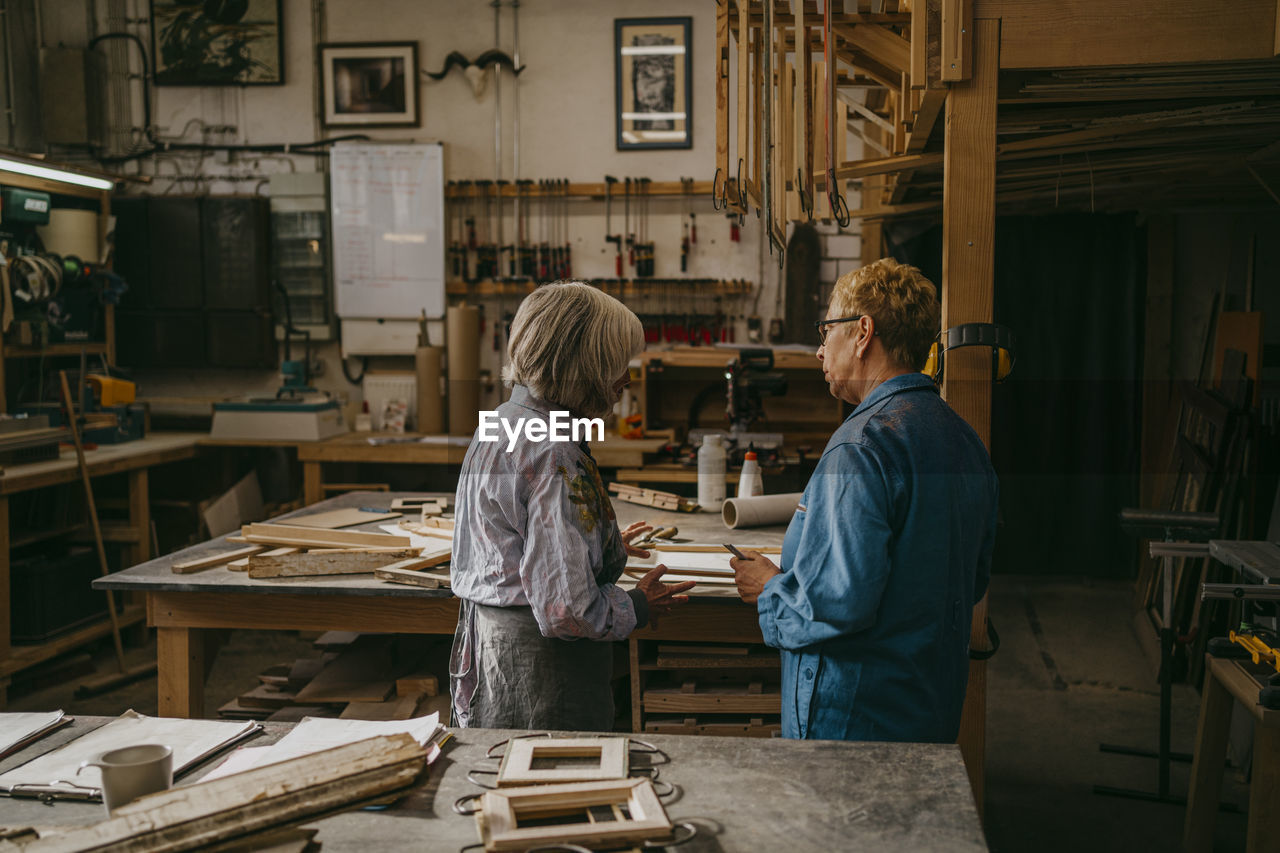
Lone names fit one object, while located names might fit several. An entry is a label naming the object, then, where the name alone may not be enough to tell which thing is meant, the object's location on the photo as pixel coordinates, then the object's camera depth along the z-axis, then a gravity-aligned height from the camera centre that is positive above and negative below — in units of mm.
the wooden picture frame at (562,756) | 1443 -669
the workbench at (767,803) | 1335 -700
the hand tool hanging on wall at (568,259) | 5891 +354
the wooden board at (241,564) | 2701 -665
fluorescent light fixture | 4364 +698
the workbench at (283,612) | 2572 -768
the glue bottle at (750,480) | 3309 -541
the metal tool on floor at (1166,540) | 3088 -722
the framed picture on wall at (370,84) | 5934 +1410
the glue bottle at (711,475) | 3396 -544
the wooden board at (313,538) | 2881 -638
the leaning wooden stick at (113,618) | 4273 -1376
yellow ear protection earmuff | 2076 -56
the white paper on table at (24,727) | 1658 -699
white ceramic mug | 1291 -591
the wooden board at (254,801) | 1225 -632
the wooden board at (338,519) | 3168 -650
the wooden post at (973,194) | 2043 +254
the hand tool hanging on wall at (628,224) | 5832 +558
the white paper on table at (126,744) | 1514 -700
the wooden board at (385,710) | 2881 -1140
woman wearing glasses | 1682 -398
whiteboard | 5836 +579
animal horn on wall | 5844 +1499
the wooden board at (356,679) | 2973 -1111
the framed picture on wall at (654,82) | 5758 +1373
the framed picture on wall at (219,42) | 5965 +1678
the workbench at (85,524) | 4012 -837
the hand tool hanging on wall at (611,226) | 5814 +547
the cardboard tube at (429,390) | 5570 -396
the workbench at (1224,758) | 2369 -1158
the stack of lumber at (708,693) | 2934 -1120
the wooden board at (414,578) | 2529 -665
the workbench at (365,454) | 5137 -694
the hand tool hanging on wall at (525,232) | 5875 +520
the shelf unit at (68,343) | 4648 -89
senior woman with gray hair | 1853 -426
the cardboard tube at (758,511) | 3139 -616
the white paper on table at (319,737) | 1563 -693
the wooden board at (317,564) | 2607 -651
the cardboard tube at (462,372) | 5527 -297
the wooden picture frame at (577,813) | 1276 -667
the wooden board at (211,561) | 2688 -667
